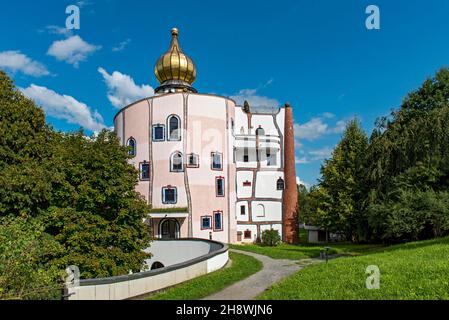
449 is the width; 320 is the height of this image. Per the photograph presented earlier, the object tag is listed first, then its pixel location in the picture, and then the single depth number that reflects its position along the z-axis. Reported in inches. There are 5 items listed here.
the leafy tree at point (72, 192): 478.3
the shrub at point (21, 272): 242.7
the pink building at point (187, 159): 973.2
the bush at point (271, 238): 1092.5
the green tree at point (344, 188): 1037.8
